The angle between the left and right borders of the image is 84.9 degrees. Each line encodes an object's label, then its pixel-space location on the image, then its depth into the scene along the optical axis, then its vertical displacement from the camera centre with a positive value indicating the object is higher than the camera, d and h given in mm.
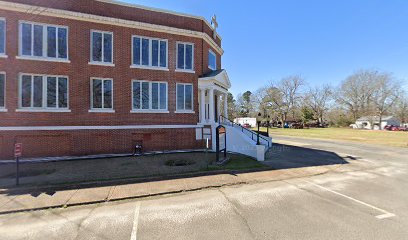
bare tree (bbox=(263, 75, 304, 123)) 75812 +8229
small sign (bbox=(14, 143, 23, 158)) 7762 -885
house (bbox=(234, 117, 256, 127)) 76375 +911
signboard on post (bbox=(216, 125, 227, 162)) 11662 -600
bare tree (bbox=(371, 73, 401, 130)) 71875 +9080
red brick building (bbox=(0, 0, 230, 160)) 12641 +2954
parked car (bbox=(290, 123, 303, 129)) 67831 -694
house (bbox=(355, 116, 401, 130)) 78375 +311
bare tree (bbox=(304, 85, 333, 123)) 83938 +7679
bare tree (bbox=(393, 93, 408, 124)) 76175 +4936
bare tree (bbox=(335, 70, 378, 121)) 75188 +10474
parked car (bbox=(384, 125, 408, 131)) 66688 -1649
